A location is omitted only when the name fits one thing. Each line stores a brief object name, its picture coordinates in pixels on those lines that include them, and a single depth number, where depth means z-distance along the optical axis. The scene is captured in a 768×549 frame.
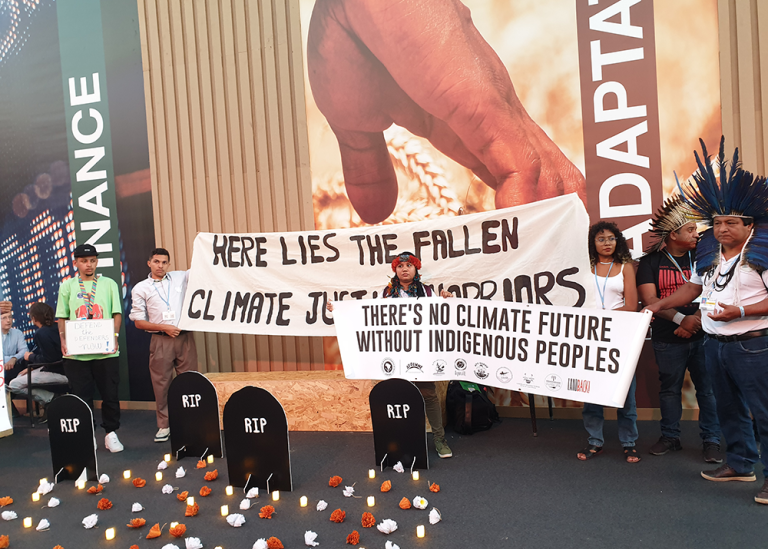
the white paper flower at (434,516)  2.90
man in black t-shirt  3.68
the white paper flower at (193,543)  2.71
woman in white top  3.74
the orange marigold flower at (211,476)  3.67
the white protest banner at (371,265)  4.18
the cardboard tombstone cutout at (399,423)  3.69
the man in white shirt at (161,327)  4.85
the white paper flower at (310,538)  2.73
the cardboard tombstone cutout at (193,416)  4.08
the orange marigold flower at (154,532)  2.89
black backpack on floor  4.53
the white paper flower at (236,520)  2.99
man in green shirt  4.55
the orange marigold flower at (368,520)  2.86
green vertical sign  6.21
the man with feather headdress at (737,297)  2.90
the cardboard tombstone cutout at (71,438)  3.82
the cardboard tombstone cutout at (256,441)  3.40
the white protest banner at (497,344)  3.48
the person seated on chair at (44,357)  5.68
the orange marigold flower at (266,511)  3.06
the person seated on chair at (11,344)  5.97
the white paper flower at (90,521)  3.11
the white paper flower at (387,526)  2.79
